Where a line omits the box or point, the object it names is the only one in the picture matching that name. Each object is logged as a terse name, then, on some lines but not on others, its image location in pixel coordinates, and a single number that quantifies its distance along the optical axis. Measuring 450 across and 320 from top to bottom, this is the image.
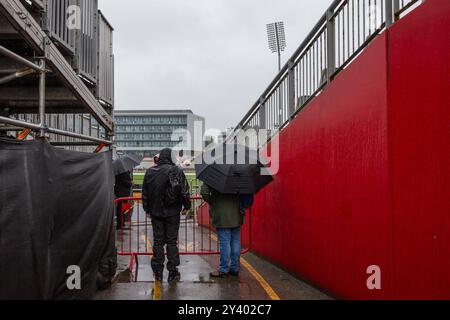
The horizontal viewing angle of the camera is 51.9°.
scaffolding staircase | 5.38
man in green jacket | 7.42
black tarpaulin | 4.55
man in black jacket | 7.19
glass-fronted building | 117.94
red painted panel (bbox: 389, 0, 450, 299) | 4.12
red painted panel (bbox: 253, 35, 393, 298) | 5.04
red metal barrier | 10.46
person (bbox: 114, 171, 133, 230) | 13.41
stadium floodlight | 26.27
